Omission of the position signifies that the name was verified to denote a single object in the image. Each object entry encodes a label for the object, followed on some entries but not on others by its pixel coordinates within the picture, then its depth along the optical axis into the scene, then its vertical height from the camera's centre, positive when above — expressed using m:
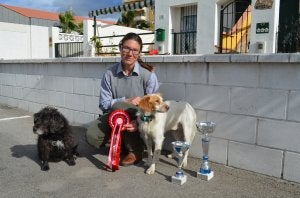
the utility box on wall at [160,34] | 11.39 +1.13
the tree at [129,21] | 29.40 +4.51
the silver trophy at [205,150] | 3.56 -0.96
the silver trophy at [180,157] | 3.35 -0.98
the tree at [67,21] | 29.88 +4.22
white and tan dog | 3.46 -0.64
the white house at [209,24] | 8.72 +1.36
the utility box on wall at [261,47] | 8.64 +0.54
